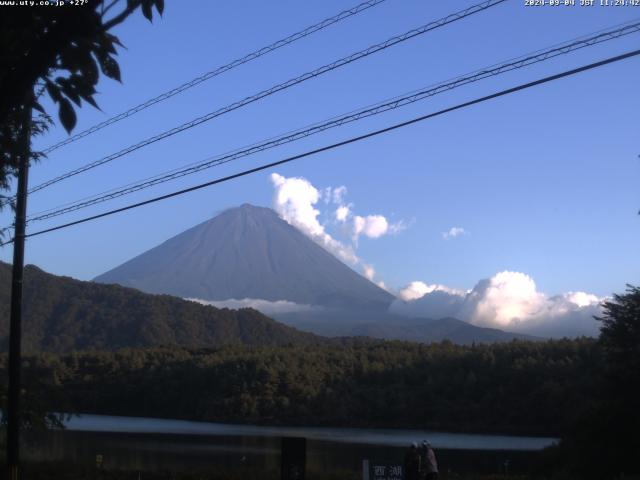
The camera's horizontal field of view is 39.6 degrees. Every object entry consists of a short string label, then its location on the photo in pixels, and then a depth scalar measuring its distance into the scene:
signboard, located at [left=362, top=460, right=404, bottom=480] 15.70
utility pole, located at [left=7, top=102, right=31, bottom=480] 17.38
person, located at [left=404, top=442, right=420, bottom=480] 17.44
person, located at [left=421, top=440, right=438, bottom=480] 18.11
